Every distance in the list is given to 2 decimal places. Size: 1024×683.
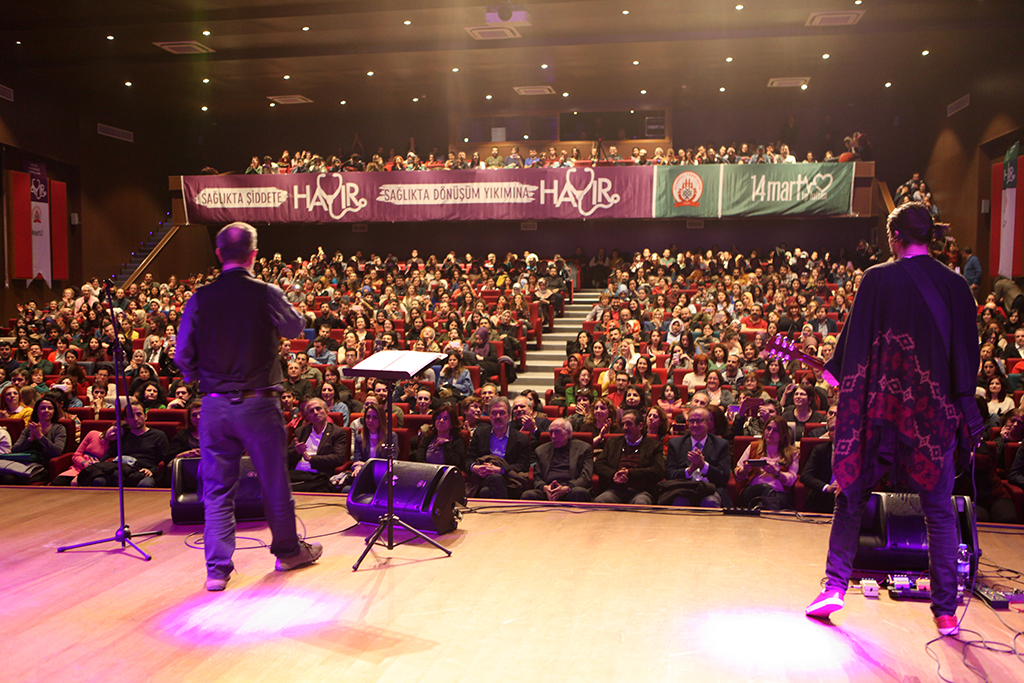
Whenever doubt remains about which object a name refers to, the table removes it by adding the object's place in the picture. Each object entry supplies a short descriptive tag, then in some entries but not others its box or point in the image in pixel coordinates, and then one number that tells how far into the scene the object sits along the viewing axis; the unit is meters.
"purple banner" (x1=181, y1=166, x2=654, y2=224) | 13.41
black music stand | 3.43
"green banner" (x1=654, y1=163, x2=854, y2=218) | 12.80
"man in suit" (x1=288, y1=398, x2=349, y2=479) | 5.19
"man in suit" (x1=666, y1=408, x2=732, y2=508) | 4.75
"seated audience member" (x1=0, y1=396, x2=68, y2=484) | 5.48
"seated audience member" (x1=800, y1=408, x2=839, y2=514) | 4.47
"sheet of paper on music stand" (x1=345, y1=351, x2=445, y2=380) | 3.43
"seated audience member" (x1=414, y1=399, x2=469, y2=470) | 5.10
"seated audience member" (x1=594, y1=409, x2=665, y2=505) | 4.77
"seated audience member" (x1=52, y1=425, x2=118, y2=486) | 5.59
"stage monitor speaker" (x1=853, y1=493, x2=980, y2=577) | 3.17
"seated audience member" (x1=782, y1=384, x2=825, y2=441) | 5.78
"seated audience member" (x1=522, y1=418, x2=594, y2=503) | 4.73
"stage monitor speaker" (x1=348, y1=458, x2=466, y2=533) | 3.82
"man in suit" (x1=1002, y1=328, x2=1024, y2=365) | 7.74
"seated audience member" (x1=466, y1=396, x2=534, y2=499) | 4.95
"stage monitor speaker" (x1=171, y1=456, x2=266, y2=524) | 4.02
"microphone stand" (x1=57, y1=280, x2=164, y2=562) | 3.50
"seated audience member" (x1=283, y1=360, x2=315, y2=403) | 7.16
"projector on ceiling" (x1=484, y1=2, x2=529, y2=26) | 9.86
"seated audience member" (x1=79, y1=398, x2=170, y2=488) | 5.29
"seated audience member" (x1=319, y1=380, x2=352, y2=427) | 6.24
